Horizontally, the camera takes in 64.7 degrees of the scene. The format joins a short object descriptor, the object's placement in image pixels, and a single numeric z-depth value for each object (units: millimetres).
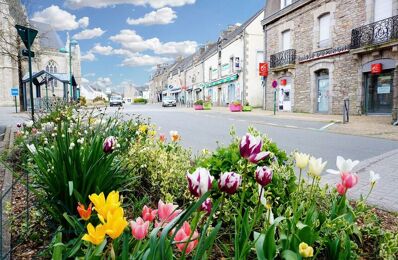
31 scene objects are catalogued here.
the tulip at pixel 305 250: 1238
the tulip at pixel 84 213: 1144
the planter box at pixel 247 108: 23522
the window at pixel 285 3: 21016
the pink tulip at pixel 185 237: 1141
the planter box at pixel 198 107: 29511
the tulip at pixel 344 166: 1693
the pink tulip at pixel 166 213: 1186
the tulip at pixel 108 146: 2033
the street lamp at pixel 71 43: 23489
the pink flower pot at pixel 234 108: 23864
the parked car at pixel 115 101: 42250
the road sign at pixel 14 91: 25703
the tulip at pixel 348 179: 1634
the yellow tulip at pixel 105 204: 1015
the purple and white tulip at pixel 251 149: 1348
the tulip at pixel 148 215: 1172
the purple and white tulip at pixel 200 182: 1151
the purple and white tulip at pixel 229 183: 1209
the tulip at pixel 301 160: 1758
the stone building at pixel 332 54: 14695
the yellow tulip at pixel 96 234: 962
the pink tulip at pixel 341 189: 1690
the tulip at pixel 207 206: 1291
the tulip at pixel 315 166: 1734
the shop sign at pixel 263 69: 22891
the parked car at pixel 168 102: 39812
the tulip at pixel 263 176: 1394
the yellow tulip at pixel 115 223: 963
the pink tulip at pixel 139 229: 1042
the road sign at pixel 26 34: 6914
